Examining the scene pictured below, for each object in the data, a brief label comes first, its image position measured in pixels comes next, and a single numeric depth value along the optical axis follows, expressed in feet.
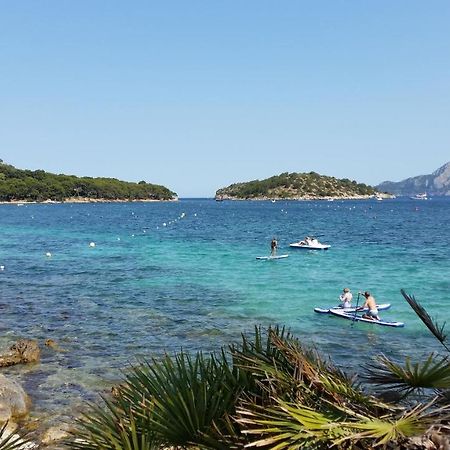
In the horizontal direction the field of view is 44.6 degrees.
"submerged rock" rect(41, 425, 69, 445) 34.50
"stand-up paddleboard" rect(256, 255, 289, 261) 139.54
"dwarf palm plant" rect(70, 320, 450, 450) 12.12
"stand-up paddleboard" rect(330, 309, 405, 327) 68.39
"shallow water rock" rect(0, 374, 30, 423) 37.93
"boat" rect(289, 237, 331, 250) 163.02
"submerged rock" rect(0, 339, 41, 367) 52.31
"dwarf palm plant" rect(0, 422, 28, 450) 13.10
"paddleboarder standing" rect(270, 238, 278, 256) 140.46
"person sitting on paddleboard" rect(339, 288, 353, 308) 76.43
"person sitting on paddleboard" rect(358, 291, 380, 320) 69.67
